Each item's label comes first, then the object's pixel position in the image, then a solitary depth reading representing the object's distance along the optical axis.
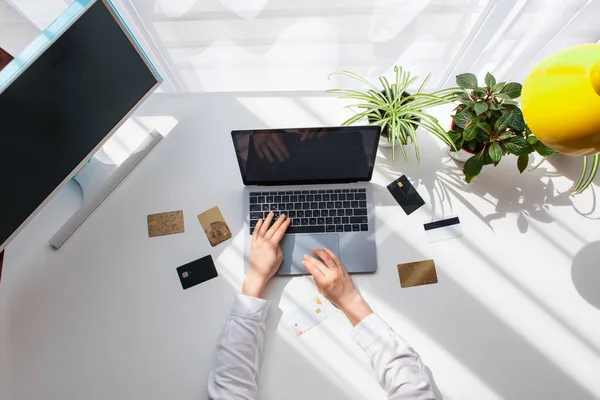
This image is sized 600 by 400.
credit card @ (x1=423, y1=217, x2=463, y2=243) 1.07
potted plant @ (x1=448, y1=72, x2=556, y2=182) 0.96
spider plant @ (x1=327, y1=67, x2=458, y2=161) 1.02
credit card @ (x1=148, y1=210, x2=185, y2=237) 1.10
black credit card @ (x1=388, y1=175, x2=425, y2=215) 1.10
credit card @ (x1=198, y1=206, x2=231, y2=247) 1.09
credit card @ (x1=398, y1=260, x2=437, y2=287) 1.03
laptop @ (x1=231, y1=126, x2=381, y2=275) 1.01
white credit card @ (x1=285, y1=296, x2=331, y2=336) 1.00
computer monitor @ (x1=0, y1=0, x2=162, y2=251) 0.76
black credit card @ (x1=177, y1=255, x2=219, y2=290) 1.05
